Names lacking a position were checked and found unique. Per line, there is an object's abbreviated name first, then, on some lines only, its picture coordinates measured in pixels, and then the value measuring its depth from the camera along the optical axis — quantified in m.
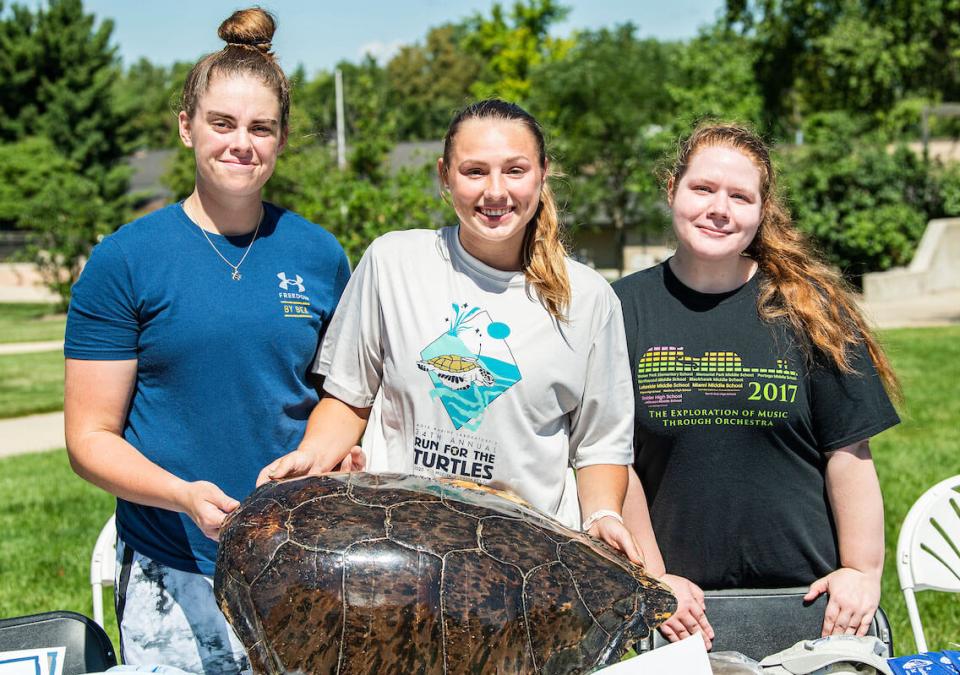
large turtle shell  2.00
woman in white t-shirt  2.35
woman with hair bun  2.34
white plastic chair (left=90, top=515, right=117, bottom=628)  3.07
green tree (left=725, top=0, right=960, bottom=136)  23.72
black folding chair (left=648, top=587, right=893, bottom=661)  2.54
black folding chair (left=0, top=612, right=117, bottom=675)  2.36
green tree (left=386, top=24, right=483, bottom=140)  75.75
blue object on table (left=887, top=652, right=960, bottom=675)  2.15
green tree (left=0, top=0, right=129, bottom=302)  39.78
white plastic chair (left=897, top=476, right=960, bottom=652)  3.07
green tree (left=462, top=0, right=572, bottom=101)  43.16
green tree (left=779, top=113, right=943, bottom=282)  20.38
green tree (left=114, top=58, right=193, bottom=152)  42.34
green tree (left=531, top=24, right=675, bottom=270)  27.56
